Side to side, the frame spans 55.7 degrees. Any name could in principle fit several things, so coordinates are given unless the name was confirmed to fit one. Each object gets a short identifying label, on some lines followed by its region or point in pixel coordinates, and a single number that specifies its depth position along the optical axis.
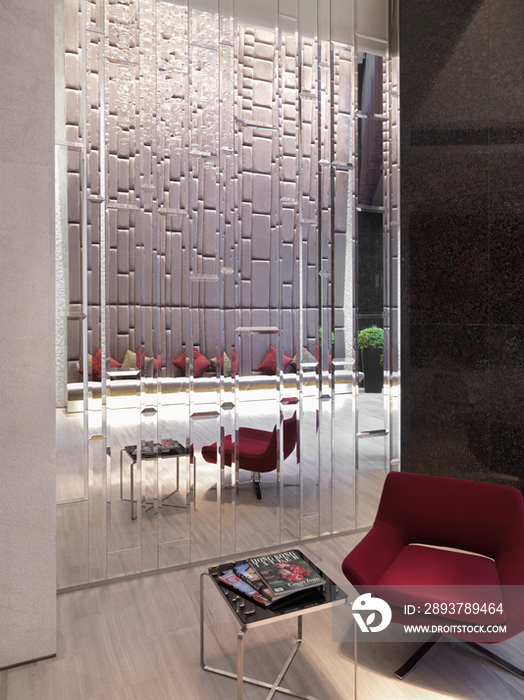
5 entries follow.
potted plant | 3.37
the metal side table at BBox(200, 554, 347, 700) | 1.73
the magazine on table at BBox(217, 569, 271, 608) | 1.84
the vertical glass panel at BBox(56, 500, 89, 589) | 2.68
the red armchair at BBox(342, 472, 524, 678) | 1.98
